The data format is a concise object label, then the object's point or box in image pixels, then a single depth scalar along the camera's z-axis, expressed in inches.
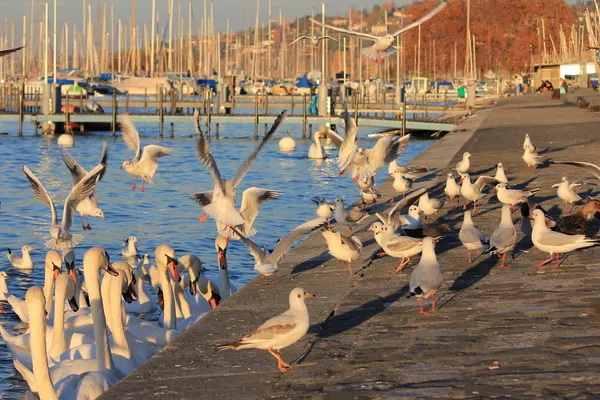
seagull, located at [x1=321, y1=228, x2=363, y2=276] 385.4
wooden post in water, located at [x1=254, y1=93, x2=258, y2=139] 1798.4
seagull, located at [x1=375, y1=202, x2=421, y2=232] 422.6
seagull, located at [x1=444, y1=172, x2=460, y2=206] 562.9
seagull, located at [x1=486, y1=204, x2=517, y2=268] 372.8
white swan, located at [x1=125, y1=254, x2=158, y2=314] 504.1
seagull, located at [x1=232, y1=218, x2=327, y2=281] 387.2
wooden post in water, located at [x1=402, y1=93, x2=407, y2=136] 1685.8
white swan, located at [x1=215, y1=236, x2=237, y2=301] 503.5
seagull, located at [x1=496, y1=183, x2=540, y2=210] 507.5
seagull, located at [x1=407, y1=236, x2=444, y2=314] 304.3
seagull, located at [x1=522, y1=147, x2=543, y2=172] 702.5
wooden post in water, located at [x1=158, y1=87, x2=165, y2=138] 1793.8
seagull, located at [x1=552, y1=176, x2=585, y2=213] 510.6
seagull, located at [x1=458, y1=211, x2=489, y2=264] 386.3
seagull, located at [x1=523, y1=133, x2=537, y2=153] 711.4
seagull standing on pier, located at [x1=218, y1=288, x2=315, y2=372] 248.2
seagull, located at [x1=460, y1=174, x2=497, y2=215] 531.2
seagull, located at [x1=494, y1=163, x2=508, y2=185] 605.4
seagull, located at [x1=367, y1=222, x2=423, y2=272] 373.1
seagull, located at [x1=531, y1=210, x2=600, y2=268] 359.3
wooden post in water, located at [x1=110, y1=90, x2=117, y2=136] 1806.1
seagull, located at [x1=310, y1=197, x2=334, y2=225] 570.9
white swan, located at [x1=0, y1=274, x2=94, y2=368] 364.5
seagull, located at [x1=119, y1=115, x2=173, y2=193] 759.7
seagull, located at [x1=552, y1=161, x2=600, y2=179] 474.6
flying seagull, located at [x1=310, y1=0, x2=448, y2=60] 818.2
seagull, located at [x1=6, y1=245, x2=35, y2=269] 608.4
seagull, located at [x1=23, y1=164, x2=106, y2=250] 573.6
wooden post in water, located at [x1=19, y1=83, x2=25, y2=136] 1791.3
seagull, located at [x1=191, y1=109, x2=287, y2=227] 512.7
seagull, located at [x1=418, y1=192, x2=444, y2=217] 515.7
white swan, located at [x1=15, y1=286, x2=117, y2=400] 283.6
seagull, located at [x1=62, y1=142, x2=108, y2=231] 628.4
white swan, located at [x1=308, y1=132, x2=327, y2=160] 1488.7
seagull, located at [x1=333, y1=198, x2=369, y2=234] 524.1
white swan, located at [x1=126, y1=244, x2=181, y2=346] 386.3
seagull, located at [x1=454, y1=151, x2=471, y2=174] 679.7
